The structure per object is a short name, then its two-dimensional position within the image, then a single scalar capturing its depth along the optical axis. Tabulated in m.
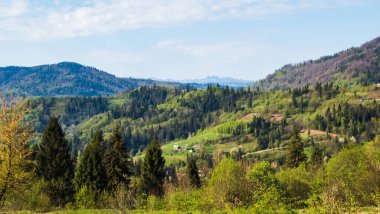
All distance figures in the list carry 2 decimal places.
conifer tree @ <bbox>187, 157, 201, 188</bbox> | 116.31
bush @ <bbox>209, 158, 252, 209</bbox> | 54.21
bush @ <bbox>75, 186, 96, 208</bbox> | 68.31
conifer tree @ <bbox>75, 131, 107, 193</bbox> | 81.19
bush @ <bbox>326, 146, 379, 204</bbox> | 59.16
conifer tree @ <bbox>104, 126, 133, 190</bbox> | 81.56
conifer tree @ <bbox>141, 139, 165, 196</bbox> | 94.12
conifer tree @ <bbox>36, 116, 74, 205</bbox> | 82.25
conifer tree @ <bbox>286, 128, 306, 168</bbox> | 104.50
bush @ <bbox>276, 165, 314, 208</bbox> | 65.75
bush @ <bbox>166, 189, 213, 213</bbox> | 45.81
